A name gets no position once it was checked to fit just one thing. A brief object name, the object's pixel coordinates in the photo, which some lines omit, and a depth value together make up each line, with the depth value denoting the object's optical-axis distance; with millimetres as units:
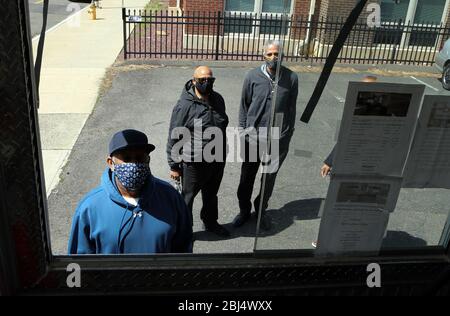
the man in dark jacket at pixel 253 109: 4352
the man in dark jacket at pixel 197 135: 4273
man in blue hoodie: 2459
